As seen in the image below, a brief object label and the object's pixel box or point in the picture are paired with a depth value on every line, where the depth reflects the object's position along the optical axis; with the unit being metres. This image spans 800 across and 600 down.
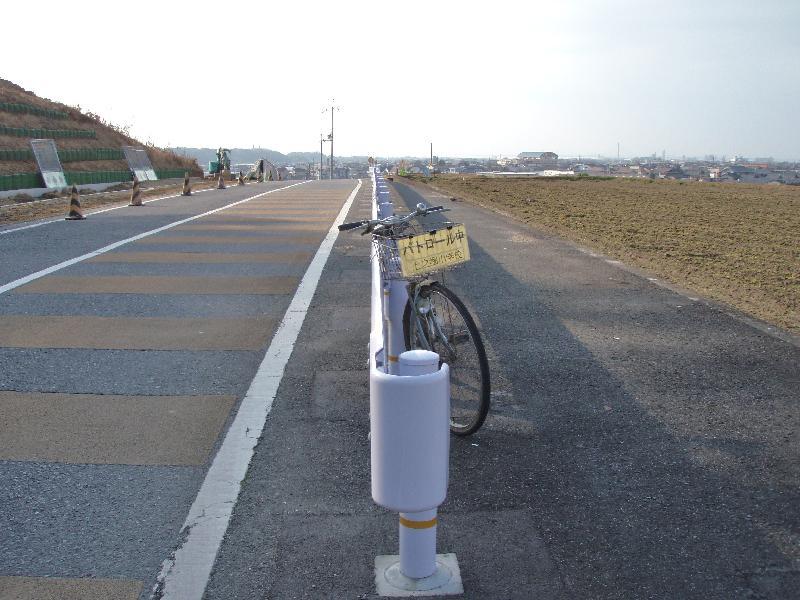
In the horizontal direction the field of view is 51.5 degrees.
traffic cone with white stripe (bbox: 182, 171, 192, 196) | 27.61
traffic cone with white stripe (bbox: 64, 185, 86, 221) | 17.72
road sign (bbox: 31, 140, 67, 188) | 29.43
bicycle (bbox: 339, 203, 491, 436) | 4.74
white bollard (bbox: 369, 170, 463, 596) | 3.16
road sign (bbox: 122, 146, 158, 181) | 40.60
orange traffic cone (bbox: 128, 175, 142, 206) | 22.56
